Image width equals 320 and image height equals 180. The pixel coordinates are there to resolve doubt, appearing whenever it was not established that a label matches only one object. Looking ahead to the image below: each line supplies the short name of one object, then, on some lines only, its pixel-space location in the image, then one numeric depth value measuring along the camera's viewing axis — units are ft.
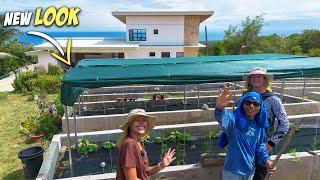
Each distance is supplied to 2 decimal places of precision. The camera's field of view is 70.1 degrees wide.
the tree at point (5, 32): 67.17
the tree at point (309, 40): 101.38
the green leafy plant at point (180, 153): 15.12
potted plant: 21.60
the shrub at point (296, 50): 83.64
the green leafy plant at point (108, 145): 17.31
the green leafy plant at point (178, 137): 18.20
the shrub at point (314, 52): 77.38
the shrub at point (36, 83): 43.67
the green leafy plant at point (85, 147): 16.63
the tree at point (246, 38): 96.09
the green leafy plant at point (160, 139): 18.22
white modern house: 77.05
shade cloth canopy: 13.01
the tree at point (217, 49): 86.73
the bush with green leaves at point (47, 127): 22.04
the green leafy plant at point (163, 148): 16.46
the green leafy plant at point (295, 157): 13.47
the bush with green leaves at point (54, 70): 54.24
